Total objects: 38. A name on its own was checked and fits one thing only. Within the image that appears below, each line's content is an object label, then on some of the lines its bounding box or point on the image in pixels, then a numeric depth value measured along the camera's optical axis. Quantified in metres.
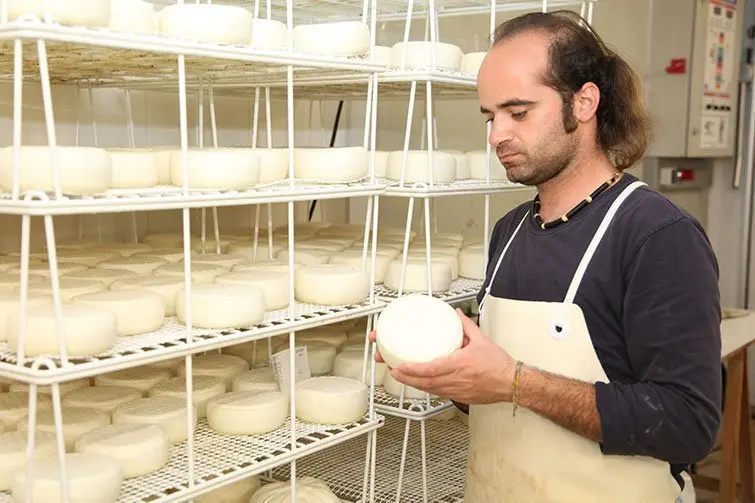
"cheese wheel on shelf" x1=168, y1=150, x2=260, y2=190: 1.79
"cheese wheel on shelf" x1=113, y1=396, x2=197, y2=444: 1.89
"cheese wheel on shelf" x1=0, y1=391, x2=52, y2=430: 1.87
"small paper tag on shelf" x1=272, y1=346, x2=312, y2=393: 2.12
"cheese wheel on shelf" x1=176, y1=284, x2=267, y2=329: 1.79
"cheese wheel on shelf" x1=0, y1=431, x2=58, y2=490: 1.63
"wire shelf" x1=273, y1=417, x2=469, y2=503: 2.39
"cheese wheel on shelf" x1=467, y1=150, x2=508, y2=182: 2.63
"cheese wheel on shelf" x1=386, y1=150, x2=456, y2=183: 2.31
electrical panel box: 4.22
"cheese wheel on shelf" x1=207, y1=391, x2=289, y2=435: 1.97
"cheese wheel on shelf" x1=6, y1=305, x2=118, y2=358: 1.48
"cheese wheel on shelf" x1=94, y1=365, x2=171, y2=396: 2.13
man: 1.50
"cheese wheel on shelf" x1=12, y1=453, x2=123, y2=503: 1.50
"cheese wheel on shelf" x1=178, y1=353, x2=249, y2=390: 2.26
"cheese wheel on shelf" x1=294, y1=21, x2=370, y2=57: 2.07
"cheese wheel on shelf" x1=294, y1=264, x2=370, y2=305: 2.06
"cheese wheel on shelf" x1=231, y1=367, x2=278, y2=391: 2.16
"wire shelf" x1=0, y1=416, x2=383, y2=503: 1.66
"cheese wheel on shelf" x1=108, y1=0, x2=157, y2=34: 1.68
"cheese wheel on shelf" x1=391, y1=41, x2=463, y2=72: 2.38
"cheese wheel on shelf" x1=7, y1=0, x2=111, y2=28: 1.44
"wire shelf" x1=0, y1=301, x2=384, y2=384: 1.44
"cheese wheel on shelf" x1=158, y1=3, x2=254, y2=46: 1.70
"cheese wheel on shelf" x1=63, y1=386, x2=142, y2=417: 1.97
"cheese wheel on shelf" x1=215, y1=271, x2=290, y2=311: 1.99
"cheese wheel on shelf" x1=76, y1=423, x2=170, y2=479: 1.71
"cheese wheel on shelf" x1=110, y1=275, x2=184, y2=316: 1.92
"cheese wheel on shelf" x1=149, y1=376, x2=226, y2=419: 2.08
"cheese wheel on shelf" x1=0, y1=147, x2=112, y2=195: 1.47
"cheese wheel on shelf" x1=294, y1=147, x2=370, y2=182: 2.13
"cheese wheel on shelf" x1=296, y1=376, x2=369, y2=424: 2.08
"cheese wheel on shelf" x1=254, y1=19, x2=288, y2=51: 1.98
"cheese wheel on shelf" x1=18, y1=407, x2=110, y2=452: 1.81
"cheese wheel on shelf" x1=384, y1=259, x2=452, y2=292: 2.35
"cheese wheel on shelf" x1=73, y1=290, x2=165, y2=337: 1.70
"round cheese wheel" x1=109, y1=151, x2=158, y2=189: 1.81
